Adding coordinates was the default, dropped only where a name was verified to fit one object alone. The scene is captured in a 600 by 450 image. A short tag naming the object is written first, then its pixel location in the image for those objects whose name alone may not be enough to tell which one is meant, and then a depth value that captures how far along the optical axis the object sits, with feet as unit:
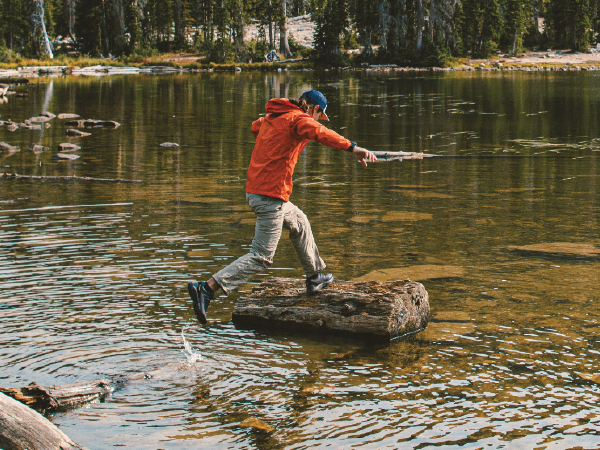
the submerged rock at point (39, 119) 97.90
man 21.01
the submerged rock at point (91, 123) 95.14
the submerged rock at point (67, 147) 73.26
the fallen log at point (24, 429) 13.78
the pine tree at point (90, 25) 318.65
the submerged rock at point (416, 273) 29.37
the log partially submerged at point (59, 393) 16.92
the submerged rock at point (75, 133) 85.37
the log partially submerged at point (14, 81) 180.22
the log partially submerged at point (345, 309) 22.82
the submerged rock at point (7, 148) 71.41
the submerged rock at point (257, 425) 17.22
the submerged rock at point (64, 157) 66.54
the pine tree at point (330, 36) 325.83
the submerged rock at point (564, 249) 32.63
